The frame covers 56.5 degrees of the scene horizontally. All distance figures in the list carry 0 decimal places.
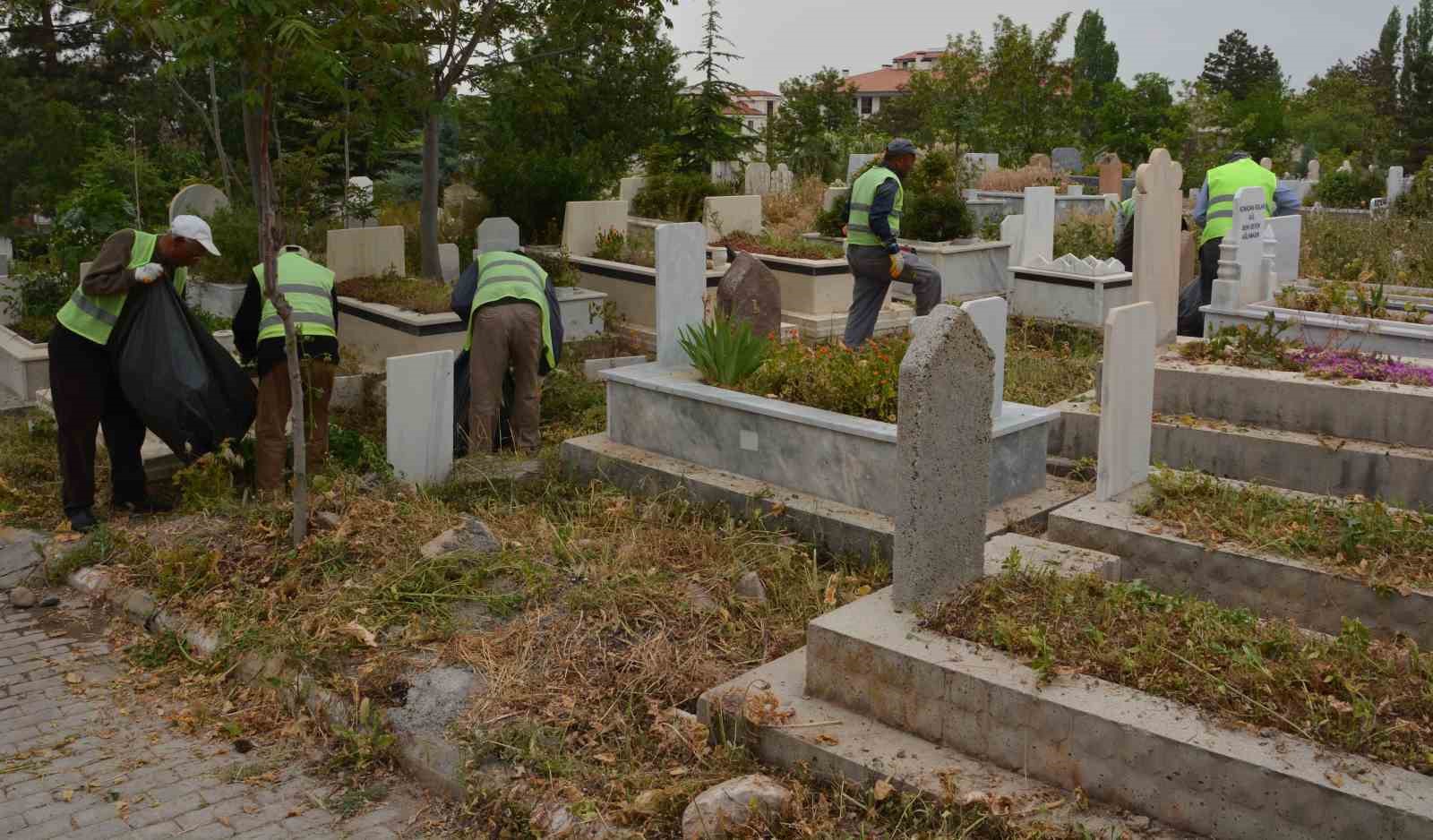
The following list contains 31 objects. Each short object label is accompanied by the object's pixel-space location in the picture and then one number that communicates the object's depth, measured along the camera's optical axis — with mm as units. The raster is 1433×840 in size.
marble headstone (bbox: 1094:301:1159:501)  6332
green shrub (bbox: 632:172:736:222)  15961
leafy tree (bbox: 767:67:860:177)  32041
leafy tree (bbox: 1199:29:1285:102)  76188
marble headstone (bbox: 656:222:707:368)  8234
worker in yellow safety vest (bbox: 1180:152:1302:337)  11820
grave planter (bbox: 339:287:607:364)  11117
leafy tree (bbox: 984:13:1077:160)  39750
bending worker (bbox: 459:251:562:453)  8820
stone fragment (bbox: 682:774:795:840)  4238
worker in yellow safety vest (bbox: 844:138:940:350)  10695
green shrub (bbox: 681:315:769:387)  7934
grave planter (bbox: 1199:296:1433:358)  9094
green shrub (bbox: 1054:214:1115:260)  15930
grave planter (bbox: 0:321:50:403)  10273
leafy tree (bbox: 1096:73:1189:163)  38062
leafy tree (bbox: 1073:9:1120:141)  81188
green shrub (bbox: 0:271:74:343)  11523
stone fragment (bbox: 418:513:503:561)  6434
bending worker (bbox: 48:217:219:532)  7523
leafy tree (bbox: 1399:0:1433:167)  52719
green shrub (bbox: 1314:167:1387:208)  30844
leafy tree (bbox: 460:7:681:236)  13688
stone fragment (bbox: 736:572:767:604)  6176
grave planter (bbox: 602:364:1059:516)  6934
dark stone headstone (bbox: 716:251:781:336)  10297
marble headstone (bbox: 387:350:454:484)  7941
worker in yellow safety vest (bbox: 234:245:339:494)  8055
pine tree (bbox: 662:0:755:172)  20000
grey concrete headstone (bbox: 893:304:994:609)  4691
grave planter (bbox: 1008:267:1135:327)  13391
